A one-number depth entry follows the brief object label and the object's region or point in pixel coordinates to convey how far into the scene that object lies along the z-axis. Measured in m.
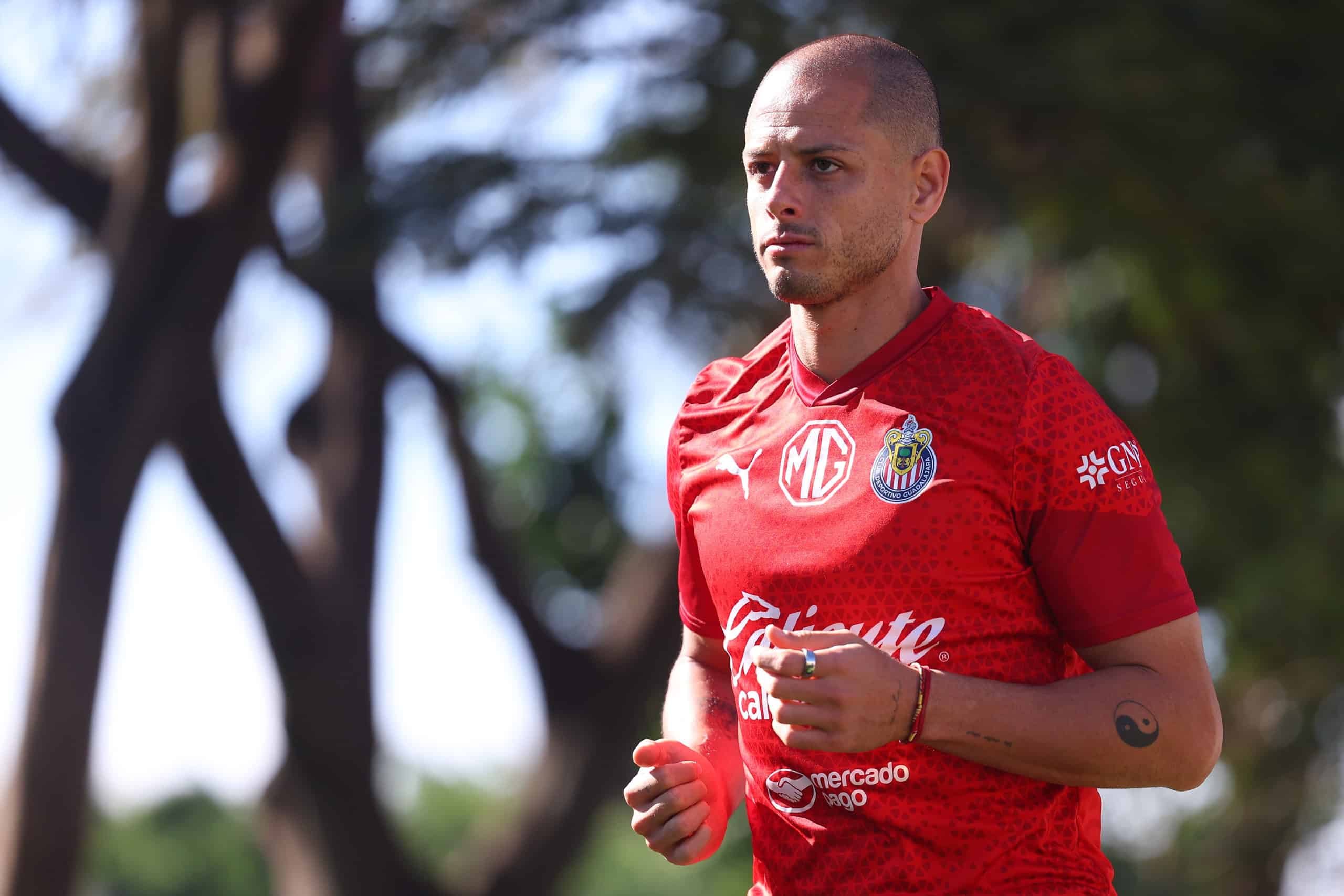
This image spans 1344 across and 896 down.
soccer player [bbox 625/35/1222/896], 4.67
